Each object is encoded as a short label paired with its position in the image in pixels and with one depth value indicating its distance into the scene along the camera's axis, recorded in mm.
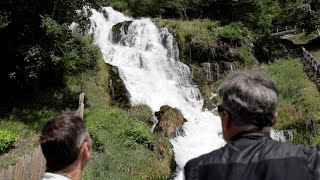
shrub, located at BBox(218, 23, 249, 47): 29417
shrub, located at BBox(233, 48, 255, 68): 28469
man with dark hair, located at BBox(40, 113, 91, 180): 3061
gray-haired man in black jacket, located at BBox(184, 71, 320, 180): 2461
